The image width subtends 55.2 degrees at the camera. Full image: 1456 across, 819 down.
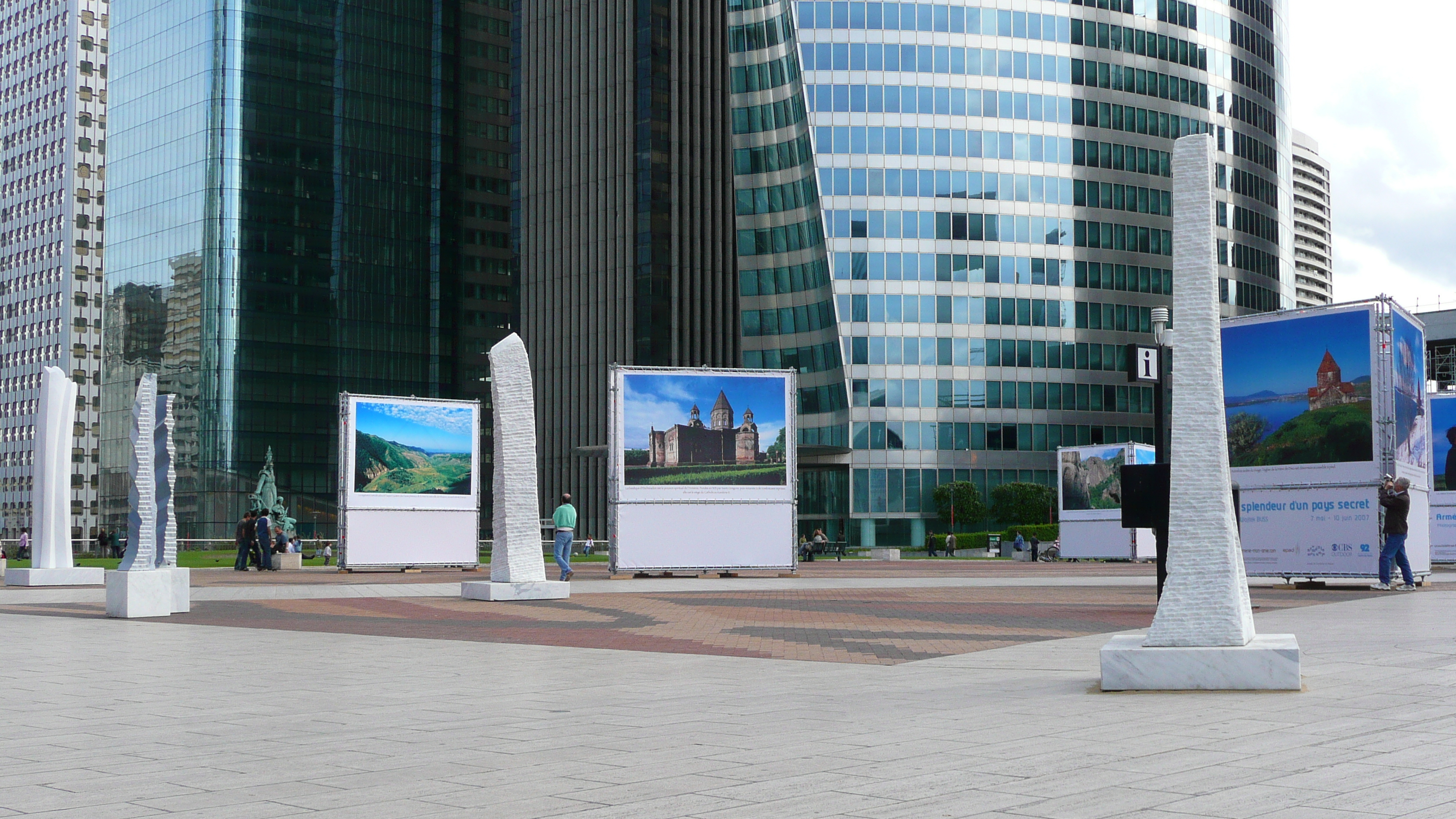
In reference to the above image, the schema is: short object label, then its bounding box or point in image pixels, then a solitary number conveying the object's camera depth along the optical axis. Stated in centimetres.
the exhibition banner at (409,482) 3594
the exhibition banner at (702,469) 3136
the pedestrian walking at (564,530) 2869
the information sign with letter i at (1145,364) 1897
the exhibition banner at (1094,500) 4562
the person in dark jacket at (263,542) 3997
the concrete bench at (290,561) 4300
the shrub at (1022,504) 8219
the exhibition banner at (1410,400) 2258
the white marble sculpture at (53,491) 2709
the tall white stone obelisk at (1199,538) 921
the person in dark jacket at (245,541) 4050
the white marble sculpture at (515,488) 2173
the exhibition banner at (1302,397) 2228
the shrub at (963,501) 8181
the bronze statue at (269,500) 6556
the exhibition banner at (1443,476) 3638
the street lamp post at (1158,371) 1700
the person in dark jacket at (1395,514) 2088
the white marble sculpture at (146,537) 1895
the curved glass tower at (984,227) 8438
